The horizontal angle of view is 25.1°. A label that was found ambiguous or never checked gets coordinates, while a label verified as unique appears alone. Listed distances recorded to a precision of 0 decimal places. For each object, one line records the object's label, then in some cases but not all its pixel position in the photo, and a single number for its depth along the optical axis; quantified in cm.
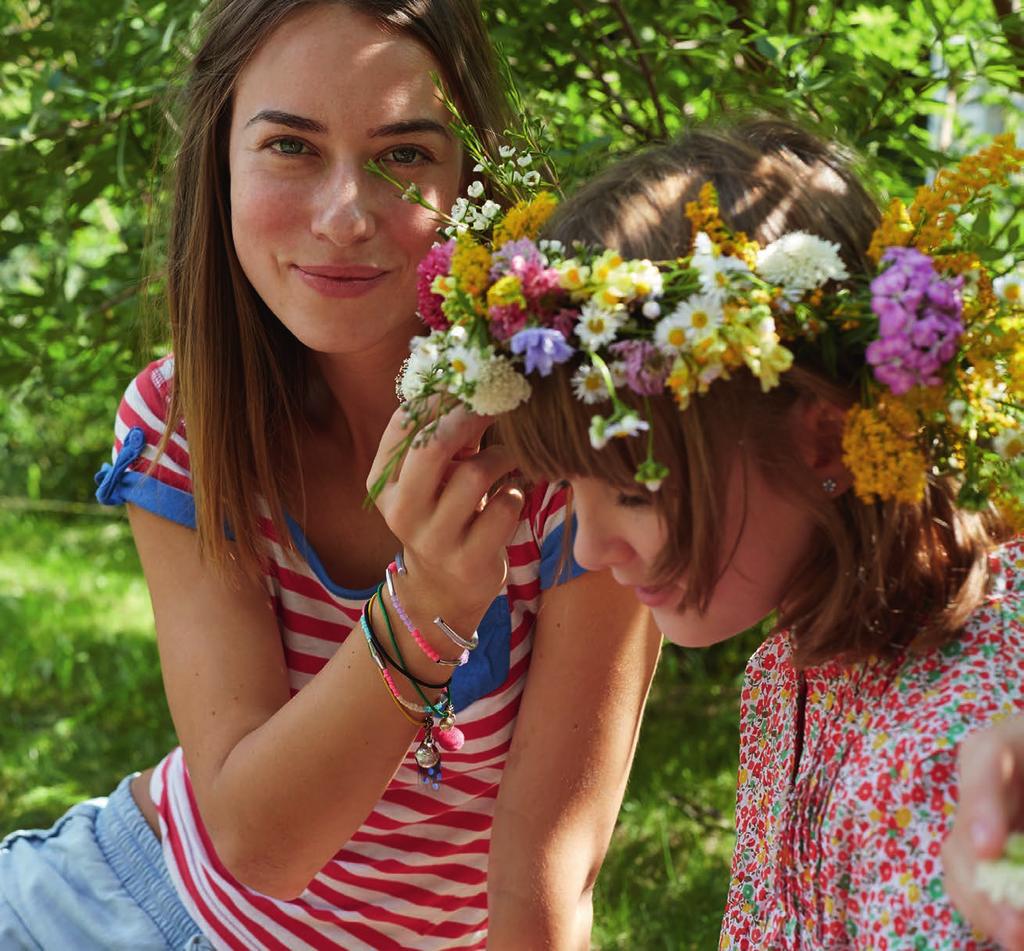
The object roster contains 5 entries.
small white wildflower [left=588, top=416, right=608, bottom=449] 99
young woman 120
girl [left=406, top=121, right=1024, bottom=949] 99
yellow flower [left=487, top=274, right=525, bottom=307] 101
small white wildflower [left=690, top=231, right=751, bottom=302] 99
